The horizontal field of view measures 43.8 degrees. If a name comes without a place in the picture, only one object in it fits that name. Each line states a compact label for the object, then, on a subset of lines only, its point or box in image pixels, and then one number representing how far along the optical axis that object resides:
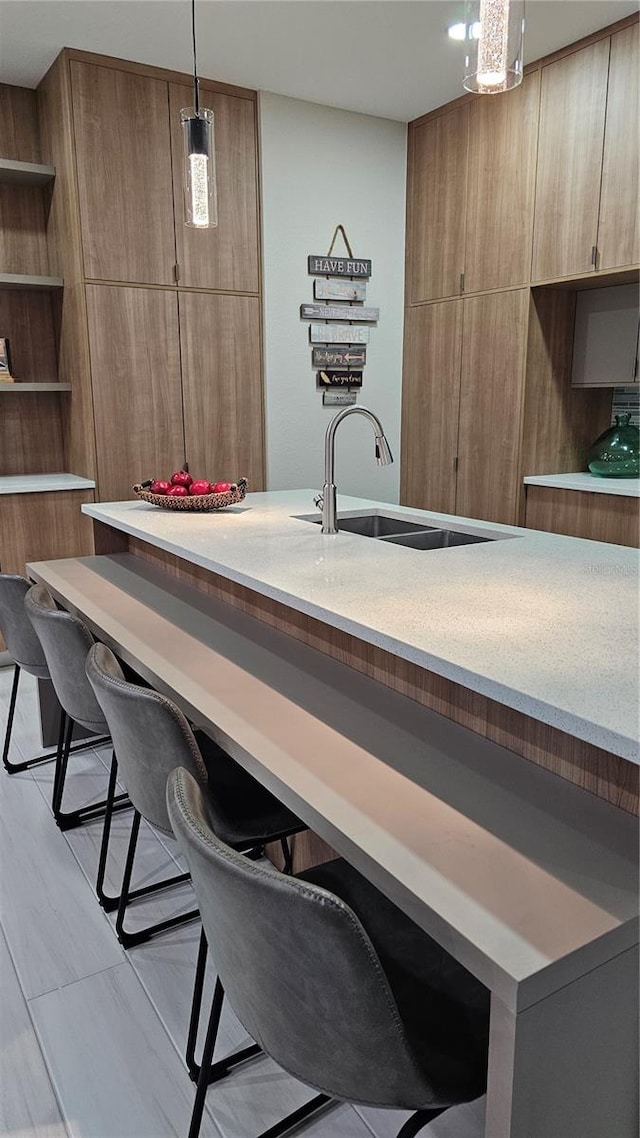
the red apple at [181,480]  2.99
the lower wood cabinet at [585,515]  3.64
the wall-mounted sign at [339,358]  4.59
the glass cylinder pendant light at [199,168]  2.44
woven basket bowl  2.86
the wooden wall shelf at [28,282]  3.87
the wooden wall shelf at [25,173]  3.81
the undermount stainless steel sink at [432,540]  2.67
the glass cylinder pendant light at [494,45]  1.69
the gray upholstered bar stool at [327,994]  0.92
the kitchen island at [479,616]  1.17
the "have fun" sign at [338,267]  4.47
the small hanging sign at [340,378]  4.62
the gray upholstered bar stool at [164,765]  1.53
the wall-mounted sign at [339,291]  4.51
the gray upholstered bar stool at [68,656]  2.03
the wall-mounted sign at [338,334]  4.54
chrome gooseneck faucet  2.36
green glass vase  3.96
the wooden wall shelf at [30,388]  3.98
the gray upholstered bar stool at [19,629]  2.53
